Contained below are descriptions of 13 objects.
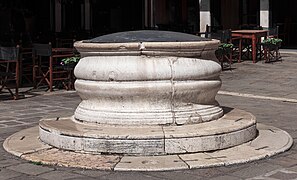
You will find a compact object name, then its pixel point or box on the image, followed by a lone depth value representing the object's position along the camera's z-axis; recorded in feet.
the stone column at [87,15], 56.75
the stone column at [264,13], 57.41
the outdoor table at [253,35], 50.52
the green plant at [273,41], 50.19
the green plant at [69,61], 36.52
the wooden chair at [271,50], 51.01
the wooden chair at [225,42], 46.59
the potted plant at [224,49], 45.73
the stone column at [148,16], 62.64
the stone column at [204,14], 61.00
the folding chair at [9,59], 33.85
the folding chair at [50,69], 36.84
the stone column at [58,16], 52.85
